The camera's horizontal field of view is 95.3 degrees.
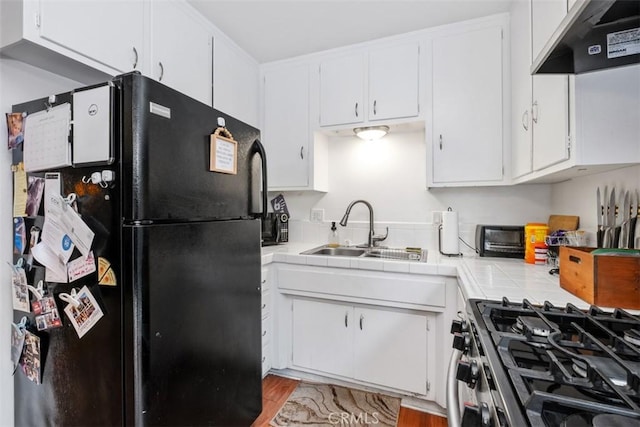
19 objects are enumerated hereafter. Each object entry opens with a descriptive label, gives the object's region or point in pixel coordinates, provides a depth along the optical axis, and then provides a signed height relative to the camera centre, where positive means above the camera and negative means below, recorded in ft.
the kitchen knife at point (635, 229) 3.34 -0.21
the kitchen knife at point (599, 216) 3.93 -0.07
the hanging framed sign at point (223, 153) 3.71 +0.79
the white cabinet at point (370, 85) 6.22 +2.83
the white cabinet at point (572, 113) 2.84 +1.06
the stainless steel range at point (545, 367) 1.41 -0.96
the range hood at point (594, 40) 2.21 +1.49
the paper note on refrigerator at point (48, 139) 3.06 +0.81
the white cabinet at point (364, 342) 5.28 -2.54
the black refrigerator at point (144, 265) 2.81 -0.58
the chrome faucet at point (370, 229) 7.22 -0.43
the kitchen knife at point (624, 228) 3.45 -0.21
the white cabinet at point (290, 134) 7.15 +1.95
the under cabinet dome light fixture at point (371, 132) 6.66 +1.86
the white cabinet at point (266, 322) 5.98 -2.28
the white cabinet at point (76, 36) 3.30 +2.22
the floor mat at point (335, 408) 5.13 -3.68
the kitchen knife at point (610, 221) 3.71 -0.13
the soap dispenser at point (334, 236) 7.73 -0.65
